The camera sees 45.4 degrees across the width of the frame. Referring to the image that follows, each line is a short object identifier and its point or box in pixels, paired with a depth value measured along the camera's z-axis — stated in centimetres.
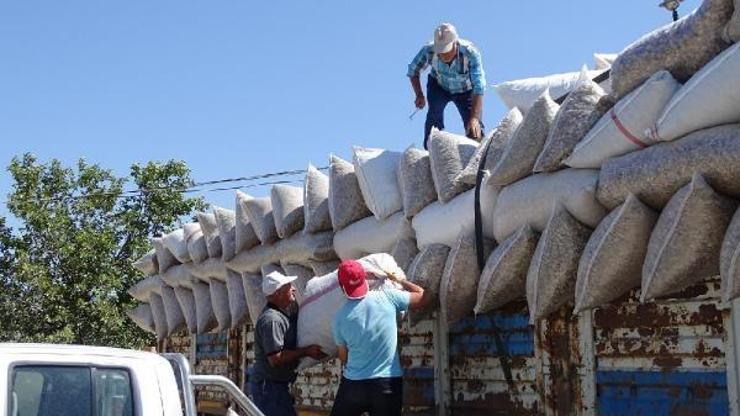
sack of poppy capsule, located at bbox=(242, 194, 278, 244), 591
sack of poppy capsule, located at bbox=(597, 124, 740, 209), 282
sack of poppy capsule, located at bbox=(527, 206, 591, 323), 337
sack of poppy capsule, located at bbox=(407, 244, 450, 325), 412
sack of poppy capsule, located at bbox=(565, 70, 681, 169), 319
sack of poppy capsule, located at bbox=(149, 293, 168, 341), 815
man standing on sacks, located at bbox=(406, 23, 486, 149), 610
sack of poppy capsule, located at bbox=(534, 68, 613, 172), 352
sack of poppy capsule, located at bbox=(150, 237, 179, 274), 789
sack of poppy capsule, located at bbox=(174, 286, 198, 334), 725
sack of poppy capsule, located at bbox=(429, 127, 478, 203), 421
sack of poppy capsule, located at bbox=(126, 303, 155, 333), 857
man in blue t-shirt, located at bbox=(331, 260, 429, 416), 406
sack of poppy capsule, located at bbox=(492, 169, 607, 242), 337
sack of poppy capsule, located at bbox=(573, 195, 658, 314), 312
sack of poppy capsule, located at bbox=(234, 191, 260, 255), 617
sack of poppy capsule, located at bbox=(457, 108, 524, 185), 398
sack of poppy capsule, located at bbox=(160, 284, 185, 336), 779
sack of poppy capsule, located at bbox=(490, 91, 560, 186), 371
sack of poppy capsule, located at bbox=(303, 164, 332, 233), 534
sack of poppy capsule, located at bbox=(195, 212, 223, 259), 676
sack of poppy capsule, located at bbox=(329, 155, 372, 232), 502
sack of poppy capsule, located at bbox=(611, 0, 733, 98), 305
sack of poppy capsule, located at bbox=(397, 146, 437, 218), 443
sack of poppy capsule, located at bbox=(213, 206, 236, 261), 638
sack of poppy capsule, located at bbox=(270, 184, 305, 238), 569
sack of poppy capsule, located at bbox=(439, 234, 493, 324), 393
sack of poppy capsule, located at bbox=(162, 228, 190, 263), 738
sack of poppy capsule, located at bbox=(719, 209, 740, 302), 266
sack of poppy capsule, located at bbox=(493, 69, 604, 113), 507
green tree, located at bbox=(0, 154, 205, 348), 1630
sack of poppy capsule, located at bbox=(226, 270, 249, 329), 614
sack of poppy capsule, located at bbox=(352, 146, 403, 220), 471
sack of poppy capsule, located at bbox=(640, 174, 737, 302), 287
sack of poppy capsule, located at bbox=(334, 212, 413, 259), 462
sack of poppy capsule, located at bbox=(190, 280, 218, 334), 696
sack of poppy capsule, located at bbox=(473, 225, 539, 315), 361
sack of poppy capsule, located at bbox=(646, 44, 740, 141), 286
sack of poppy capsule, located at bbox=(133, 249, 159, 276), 838
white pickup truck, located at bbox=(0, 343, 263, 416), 265
